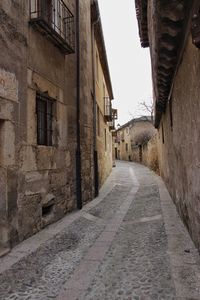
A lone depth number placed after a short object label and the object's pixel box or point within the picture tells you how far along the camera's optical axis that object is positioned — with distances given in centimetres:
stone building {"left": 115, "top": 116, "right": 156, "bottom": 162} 2741
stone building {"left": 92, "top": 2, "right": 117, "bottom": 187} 893
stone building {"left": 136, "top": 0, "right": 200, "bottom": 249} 241
